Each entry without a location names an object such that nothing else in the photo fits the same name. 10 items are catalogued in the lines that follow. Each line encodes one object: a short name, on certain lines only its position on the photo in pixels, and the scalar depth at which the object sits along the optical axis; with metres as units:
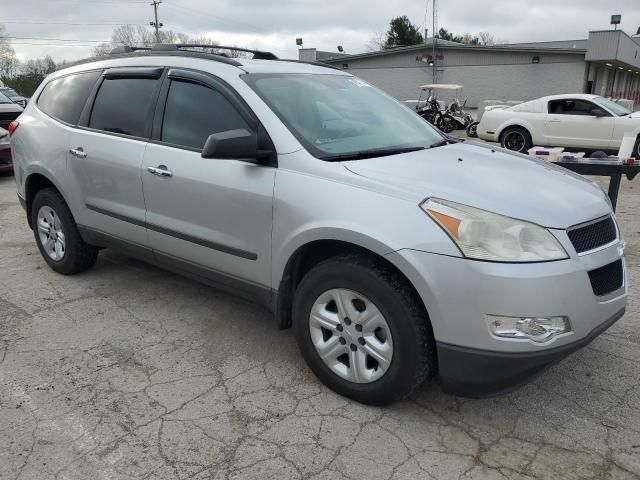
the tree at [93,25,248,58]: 58.08
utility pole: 56.25
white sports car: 12.25
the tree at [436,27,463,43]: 64.81
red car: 9.86
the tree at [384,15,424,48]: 52.69
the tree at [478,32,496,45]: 78.31
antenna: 33.22
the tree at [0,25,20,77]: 61.66
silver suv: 2.44
